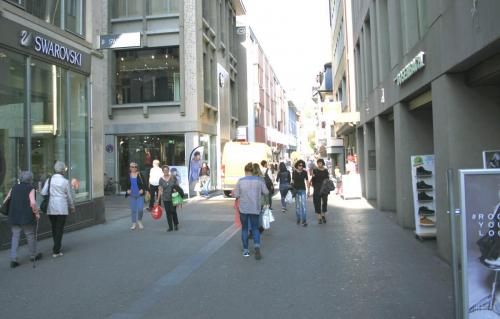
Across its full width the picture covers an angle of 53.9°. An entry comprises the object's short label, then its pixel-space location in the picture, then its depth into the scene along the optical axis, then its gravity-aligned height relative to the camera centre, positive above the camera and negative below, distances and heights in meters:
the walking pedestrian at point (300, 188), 12.75 -0.42
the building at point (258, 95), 40.03 +8.25
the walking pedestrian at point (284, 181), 16.30 -0.29
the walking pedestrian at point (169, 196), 12.04 -0.51
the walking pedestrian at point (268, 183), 13.90 -0.29
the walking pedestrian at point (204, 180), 22.59 -0.25
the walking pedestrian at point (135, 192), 12.41 -0.39
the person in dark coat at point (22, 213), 8.16 -0.56
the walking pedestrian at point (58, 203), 8.94 -0.45
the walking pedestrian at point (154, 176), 15.80 -0.01
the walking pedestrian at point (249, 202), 8.72 -0.52
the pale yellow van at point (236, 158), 22.03 +0.68
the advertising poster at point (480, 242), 4.13 -0.64
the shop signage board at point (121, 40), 12.92 +3.61
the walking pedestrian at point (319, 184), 13.05 -0.34
